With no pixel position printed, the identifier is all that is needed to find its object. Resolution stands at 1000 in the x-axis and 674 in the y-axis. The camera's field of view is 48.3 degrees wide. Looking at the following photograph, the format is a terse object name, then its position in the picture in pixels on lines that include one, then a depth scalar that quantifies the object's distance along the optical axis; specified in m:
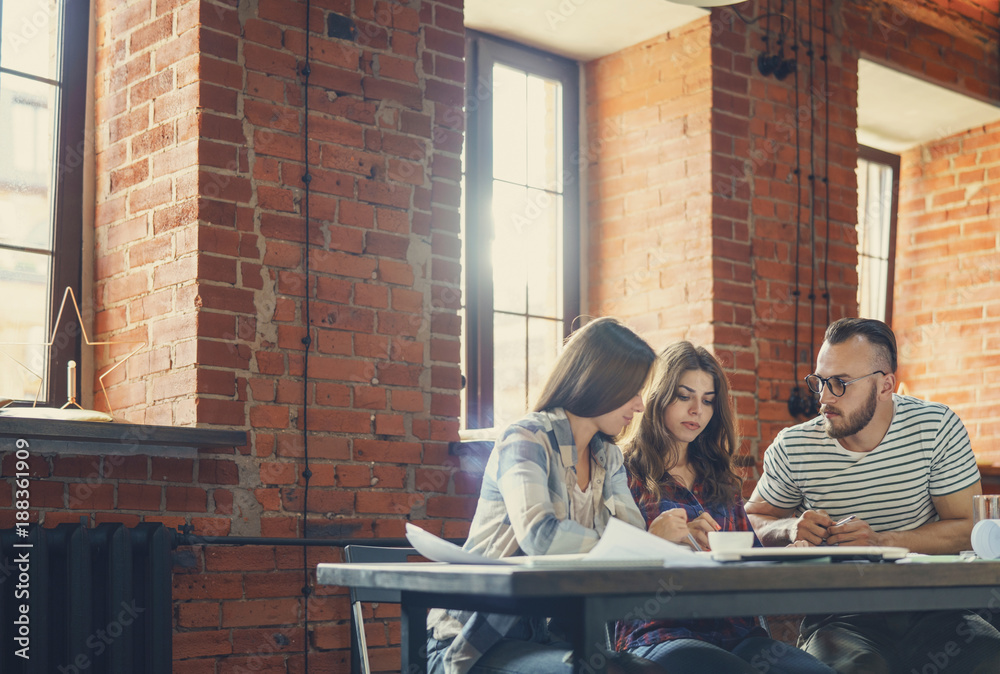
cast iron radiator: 2.42
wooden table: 1.36
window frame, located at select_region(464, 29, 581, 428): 3.85
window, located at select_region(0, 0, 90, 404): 2.94
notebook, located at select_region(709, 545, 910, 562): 1.59
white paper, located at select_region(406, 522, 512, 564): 1.55
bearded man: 2.64
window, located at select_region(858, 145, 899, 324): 5.23
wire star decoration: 2.92
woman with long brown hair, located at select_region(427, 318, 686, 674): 1.84
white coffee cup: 1.67
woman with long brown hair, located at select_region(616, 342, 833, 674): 2.64
